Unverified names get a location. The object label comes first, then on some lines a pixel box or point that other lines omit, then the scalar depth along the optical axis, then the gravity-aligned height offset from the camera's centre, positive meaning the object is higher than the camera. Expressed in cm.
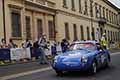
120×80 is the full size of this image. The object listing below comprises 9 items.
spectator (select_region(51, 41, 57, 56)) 3472 -93
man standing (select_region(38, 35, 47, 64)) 2312 -52
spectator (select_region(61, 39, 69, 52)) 3506 -40
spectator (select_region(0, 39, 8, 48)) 2715 -31
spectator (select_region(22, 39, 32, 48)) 2968 -40
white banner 2684 -101
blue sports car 1466 -79
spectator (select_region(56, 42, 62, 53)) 3605 -88
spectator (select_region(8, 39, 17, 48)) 2802 -34
